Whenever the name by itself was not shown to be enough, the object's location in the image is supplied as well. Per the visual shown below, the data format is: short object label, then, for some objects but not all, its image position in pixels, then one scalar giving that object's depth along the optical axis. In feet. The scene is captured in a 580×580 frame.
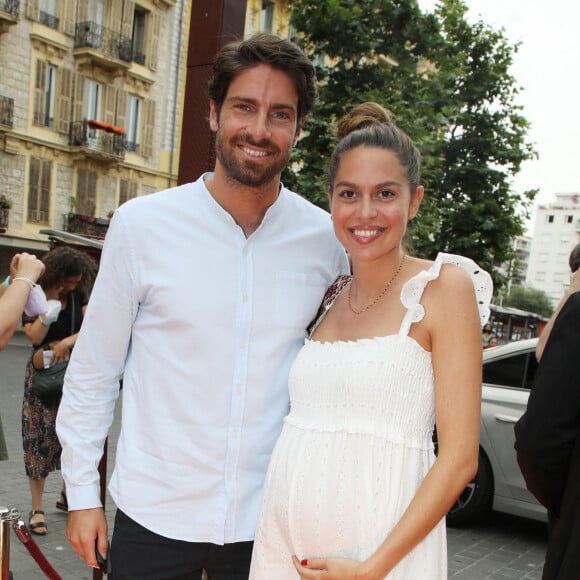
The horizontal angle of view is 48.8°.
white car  17.71
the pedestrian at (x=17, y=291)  9.75
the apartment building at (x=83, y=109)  68.85
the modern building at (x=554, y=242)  348.79
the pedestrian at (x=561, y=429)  6.15
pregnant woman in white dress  5.42
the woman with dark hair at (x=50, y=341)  15.57
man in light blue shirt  6.40
